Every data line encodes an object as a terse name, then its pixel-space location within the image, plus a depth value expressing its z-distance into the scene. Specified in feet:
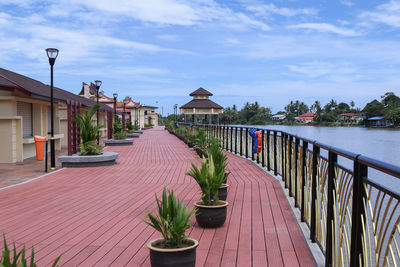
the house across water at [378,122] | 308.17
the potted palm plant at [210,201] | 15.74
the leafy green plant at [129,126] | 102.48
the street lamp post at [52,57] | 34.91
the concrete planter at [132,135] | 94.04
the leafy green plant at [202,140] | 42.88
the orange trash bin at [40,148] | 41.83
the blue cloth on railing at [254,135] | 36.29
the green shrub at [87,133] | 38.96
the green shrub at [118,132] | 68.95
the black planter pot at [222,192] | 19.05
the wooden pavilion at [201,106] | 126.62
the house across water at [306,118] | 432.25
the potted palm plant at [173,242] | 10.85
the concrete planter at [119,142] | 67.26
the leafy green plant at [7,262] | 6.98
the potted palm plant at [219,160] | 18.44
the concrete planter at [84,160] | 36.55
